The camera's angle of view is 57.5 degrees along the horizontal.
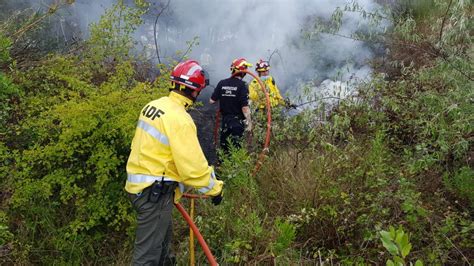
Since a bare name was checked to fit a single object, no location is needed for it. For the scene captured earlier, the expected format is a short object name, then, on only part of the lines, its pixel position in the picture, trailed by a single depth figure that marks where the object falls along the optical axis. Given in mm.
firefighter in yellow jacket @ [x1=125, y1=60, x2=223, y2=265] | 3000
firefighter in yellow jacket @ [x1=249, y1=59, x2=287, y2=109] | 6293
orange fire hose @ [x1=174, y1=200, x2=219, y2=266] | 2867
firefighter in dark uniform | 6043
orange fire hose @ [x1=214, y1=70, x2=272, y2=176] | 4609
